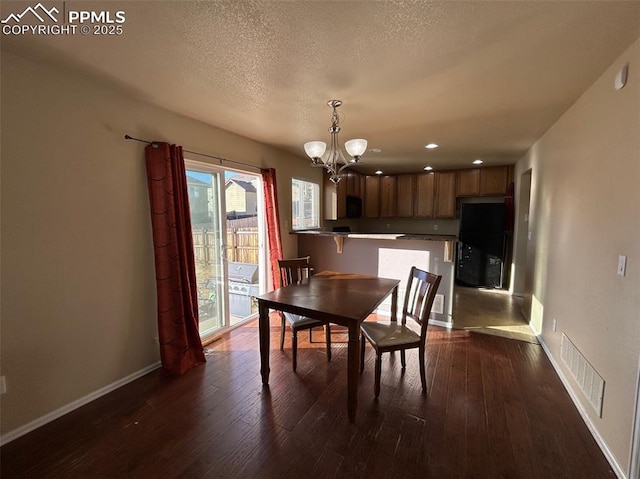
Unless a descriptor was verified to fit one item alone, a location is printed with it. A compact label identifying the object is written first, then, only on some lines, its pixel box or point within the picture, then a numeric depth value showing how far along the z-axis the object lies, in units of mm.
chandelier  2260
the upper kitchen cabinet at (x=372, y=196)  6449
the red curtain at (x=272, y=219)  3693
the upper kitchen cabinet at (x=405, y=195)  6152
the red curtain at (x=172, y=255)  2389
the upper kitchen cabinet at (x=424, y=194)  5957
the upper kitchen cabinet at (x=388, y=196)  6332
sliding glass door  3045
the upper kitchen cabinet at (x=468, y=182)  5500
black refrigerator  5180
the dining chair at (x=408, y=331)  2135
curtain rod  2283
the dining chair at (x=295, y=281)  2510
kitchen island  3477
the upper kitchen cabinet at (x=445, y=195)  5738
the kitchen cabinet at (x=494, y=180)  5281
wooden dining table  1863
